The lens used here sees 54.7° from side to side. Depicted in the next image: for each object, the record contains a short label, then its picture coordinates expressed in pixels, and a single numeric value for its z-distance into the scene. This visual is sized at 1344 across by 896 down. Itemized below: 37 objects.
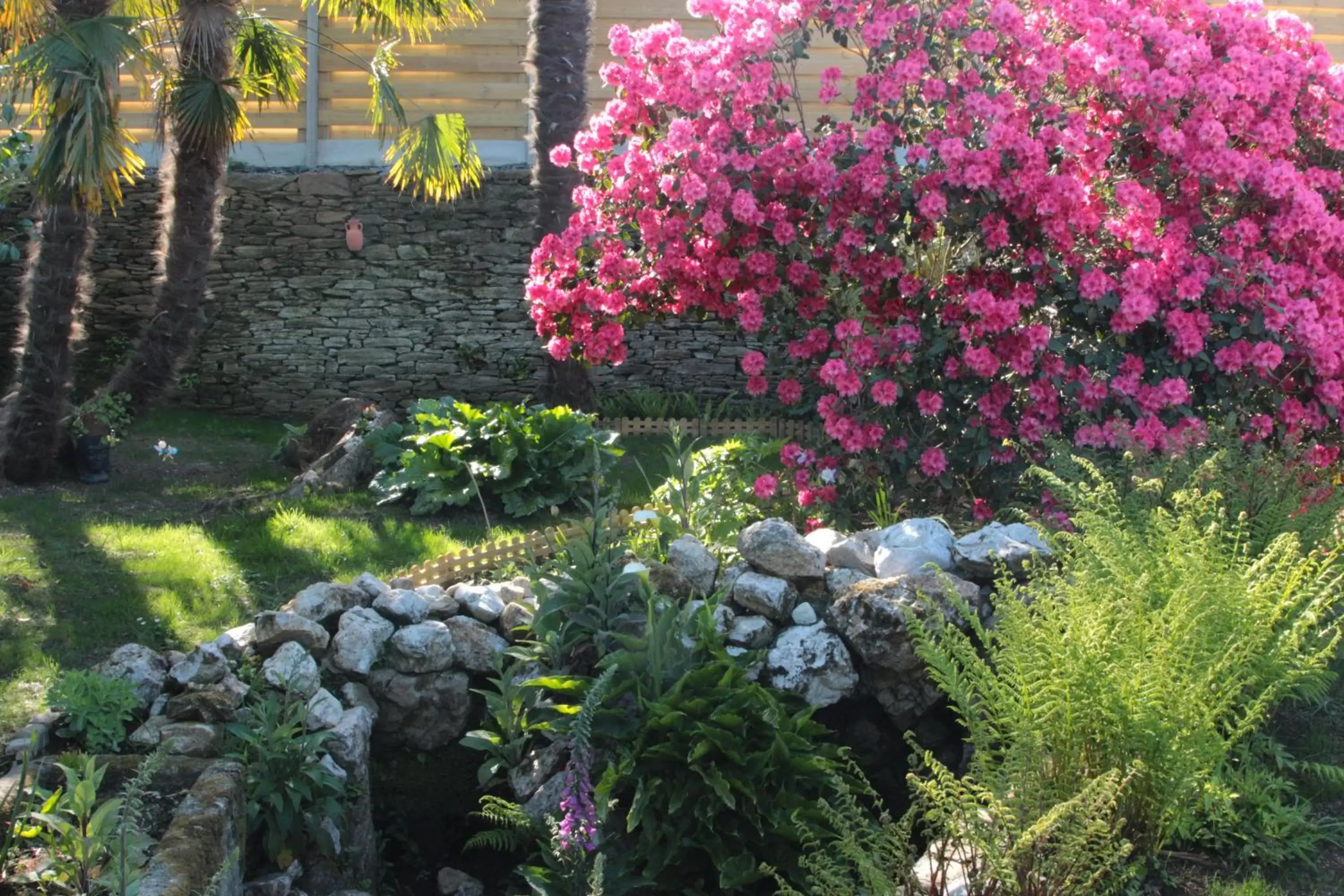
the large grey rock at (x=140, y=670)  3.83
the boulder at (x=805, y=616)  4.25
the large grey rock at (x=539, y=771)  3.93
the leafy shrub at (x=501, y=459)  6.62
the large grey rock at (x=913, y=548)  4.30
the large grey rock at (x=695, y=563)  4.30
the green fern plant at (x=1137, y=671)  2.88
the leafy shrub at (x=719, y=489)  4.96
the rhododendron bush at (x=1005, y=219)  5.07
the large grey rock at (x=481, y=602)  4.45
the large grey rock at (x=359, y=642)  4.15
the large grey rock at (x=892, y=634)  4.00
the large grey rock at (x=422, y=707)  4.22
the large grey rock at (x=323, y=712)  3.86
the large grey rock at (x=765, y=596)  4.21
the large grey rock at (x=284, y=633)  4.07
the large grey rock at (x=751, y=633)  4.14
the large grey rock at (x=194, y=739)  3.53
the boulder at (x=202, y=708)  3.69
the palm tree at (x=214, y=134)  8.25
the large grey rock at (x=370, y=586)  4.41
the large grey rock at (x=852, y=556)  4.53
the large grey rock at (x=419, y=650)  4.23
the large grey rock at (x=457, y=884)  4.00
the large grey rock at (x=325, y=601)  4.25
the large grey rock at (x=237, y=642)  4.07
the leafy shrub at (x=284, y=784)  3.43
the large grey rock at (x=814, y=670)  4.06
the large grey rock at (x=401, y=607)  4.34
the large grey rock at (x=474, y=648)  4.33
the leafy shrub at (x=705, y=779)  3.48
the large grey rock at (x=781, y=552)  4.31
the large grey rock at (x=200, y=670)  3.87
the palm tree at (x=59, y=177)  6.66
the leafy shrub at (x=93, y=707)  3.58
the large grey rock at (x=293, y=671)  3.87
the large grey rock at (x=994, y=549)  4.24
